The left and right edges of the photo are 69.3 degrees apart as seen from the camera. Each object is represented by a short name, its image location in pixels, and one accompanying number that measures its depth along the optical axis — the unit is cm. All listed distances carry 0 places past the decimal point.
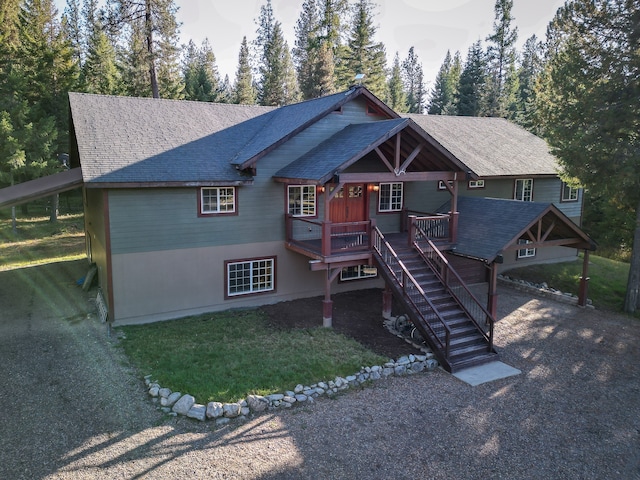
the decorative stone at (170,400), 984
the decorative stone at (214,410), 948
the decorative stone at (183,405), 958
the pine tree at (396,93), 6103
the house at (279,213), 1399
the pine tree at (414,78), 7994
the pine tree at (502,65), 4625
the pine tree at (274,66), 5134
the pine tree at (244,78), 5084
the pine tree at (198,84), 4241
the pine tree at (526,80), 4484
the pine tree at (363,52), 4734
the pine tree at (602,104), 1608
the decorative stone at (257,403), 986
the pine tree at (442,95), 6176
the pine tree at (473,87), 4681
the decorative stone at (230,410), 958
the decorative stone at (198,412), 940
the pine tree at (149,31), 2899
